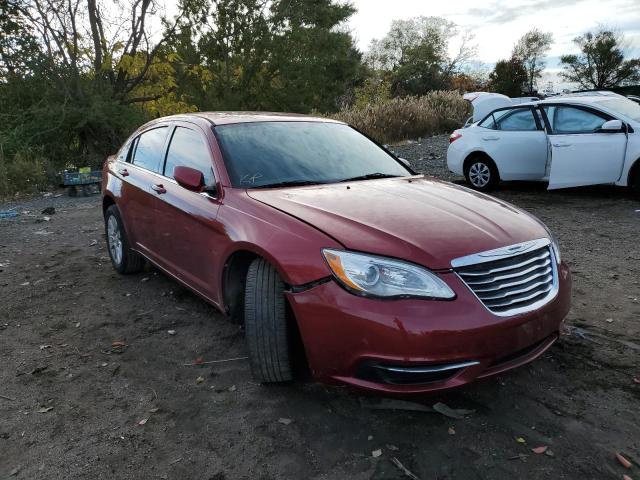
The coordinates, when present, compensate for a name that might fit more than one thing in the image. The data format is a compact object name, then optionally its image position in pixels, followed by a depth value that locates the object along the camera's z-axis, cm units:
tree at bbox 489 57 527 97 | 4147
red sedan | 241
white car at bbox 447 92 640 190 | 741
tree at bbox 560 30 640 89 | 4009
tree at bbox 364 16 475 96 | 5000
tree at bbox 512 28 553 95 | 4781
